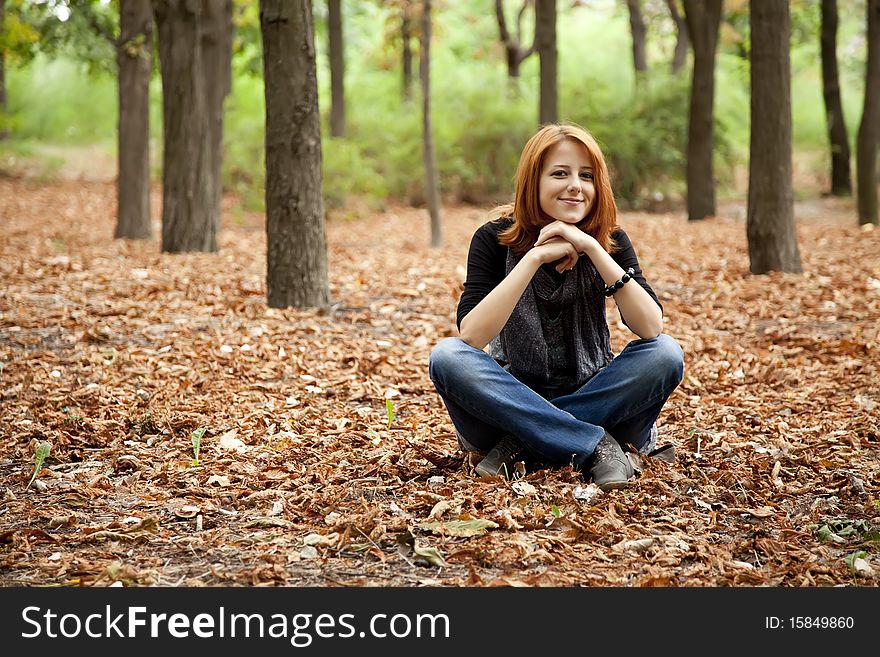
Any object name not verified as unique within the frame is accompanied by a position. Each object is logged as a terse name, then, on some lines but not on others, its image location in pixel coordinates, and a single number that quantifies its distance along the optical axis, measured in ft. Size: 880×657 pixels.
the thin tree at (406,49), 69.39
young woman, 12.41
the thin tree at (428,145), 39.93
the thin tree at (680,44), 69.31
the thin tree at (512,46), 70.94
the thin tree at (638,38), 67.82
